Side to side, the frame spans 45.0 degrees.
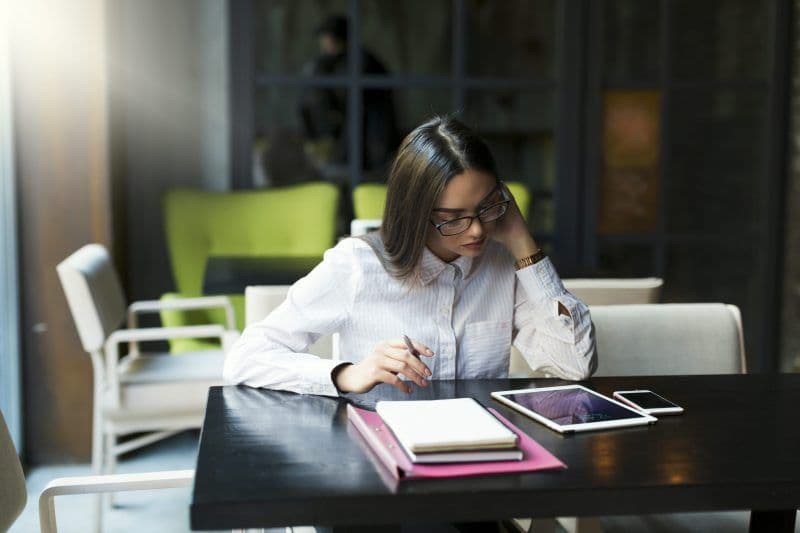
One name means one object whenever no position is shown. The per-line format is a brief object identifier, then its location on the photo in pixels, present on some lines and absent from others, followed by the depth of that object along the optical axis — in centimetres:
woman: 183
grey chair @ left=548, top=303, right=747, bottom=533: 220
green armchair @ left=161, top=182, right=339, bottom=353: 426
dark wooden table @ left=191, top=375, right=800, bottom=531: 121
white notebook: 133
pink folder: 129
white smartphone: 163
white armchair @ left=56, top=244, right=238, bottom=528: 287
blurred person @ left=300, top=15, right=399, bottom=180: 448
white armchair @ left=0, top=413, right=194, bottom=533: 154
